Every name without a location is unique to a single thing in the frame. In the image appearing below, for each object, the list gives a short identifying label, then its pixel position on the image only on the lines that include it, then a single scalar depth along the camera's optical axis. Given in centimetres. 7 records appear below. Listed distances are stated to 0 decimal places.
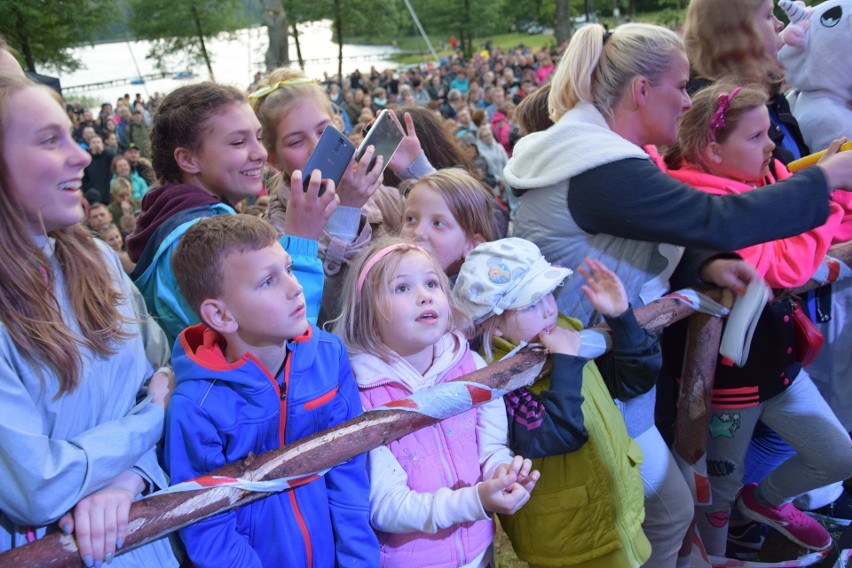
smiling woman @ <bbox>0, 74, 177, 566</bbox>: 135
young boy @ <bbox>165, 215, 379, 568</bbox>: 158
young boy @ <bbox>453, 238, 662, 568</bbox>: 197
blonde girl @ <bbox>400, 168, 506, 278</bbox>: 239
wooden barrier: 131
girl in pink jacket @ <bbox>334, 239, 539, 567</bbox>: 176
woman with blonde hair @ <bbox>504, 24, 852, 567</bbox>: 203
